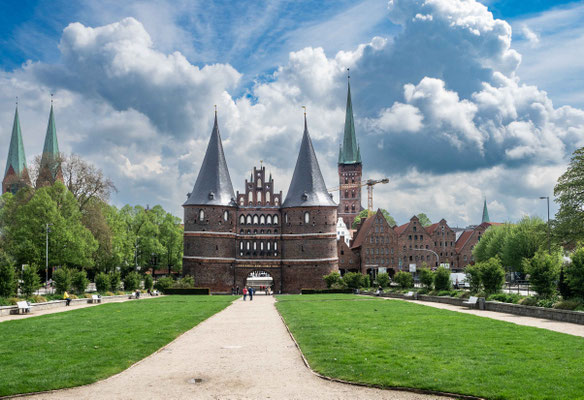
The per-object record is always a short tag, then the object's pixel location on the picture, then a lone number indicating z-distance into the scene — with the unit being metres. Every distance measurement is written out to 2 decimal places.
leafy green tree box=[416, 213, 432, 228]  134.93
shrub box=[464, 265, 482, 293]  34.69
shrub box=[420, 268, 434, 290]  43.39
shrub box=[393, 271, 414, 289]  49.19
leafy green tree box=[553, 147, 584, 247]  50.44
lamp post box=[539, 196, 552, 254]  50.46
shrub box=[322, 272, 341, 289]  63.18
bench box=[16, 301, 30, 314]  28.91
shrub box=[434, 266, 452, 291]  40.88
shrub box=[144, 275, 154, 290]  57.03
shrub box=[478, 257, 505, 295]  33.09
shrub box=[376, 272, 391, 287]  53.41
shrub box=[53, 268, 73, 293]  38.19
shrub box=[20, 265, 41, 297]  33.27
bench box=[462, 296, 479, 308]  31.33
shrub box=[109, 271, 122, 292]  48.56
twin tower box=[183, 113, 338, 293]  71.12
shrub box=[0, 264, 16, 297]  31.47
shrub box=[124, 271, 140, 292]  51.91
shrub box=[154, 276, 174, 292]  59.19
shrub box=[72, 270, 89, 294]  41.43
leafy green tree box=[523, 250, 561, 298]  27.22
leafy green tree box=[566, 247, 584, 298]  23.89
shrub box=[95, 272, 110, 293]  45.56
